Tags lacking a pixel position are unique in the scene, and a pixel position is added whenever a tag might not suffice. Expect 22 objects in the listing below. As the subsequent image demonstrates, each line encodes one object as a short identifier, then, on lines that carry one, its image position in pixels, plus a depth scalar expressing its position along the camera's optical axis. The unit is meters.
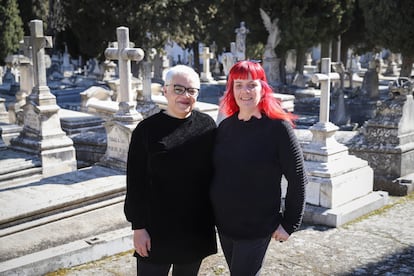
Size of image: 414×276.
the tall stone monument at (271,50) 22.56
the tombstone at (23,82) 11.18
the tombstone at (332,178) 5.64
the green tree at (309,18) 21.89
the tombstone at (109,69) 20.72
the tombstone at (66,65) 31.34
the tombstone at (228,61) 8.11
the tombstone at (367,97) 17.23
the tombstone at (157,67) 25.06
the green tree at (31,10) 27.88
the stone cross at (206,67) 23.59
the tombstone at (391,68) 32.99
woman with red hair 2.69
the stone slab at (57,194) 4.70
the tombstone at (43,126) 7.60
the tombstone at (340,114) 14.73
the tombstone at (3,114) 12.09
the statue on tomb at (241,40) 14.92
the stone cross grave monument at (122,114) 6.27
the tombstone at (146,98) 9.44
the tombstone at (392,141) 6.95
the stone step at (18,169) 7.01
